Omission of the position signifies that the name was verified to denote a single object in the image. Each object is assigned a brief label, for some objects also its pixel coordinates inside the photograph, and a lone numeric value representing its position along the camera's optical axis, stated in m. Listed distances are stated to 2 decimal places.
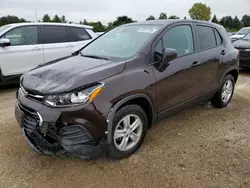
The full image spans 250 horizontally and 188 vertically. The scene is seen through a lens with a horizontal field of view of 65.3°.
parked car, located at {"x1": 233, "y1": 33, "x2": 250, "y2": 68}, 6.50
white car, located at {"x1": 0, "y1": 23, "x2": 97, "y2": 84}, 4.62
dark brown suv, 2.05
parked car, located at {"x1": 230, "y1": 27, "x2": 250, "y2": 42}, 13.25
